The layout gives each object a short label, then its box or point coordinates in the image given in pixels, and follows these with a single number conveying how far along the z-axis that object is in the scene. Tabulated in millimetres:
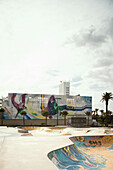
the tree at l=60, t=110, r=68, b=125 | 46586
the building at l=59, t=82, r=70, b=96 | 121300
